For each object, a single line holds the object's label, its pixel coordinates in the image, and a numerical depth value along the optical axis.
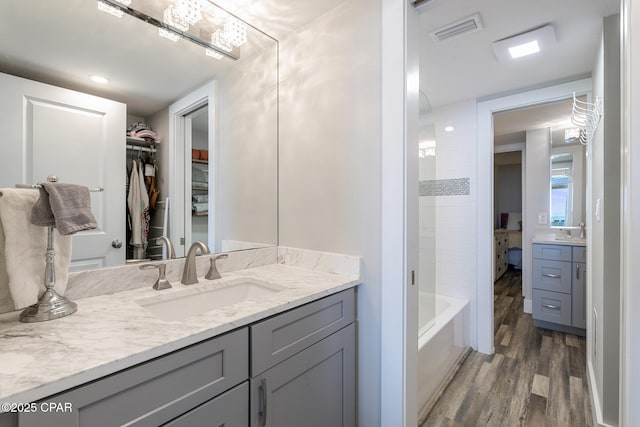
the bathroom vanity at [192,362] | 0.60
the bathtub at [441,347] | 1.80
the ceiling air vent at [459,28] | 1.59
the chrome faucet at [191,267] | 1.27
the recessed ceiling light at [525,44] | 1.68
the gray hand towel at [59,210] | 0.83
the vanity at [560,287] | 2.87
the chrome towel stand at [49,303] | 0.83
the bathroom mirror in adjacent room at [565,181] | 3.52
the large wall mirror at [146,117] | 1.00
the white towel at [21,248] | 0.79
